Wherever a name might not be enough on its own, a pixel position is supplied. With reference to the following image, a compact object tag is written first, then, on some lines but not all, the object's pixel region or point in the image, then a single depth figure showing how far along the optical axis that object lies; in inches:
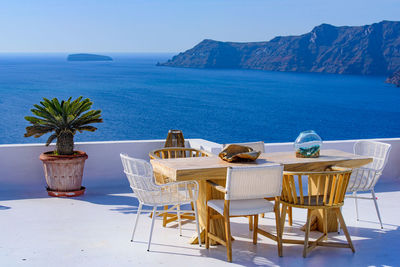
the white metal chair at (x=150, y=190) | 162.7
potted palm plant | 233.0
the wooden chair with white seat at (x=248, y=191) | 151.4
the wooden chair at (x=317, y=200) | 159.5
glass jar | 184.4
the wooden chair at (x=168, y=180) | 190.4
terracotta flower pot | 232.4
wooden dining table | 161.6
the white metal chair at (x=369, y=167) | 188.4
